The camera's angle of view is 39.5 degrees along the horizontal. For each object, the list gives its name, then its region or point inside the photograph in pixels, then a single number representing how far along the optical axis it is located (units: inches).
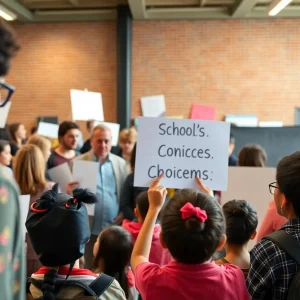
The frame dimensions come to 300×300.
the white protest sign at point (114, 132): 218.2
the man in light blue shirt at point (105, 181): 135.7
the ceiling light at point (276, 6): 283.8
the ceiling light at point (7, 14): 306.5
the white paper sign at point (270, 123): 346.0
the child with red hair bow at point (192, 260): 52.9
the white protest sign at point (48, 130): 248.4
